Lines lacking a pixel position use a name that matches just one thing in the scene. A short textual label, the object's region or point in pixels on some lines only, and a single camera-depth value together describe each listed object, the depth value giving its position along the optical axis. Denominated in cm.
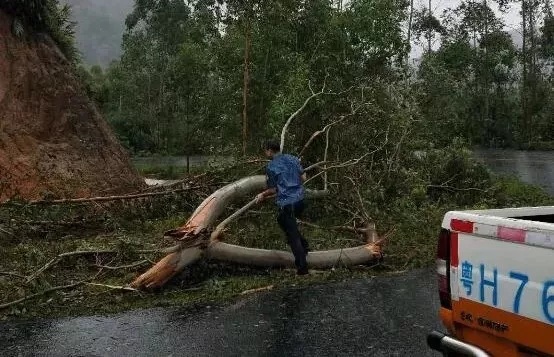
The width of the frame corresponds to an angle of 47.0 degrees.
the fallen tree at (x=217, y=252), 706
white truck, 282
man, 768
